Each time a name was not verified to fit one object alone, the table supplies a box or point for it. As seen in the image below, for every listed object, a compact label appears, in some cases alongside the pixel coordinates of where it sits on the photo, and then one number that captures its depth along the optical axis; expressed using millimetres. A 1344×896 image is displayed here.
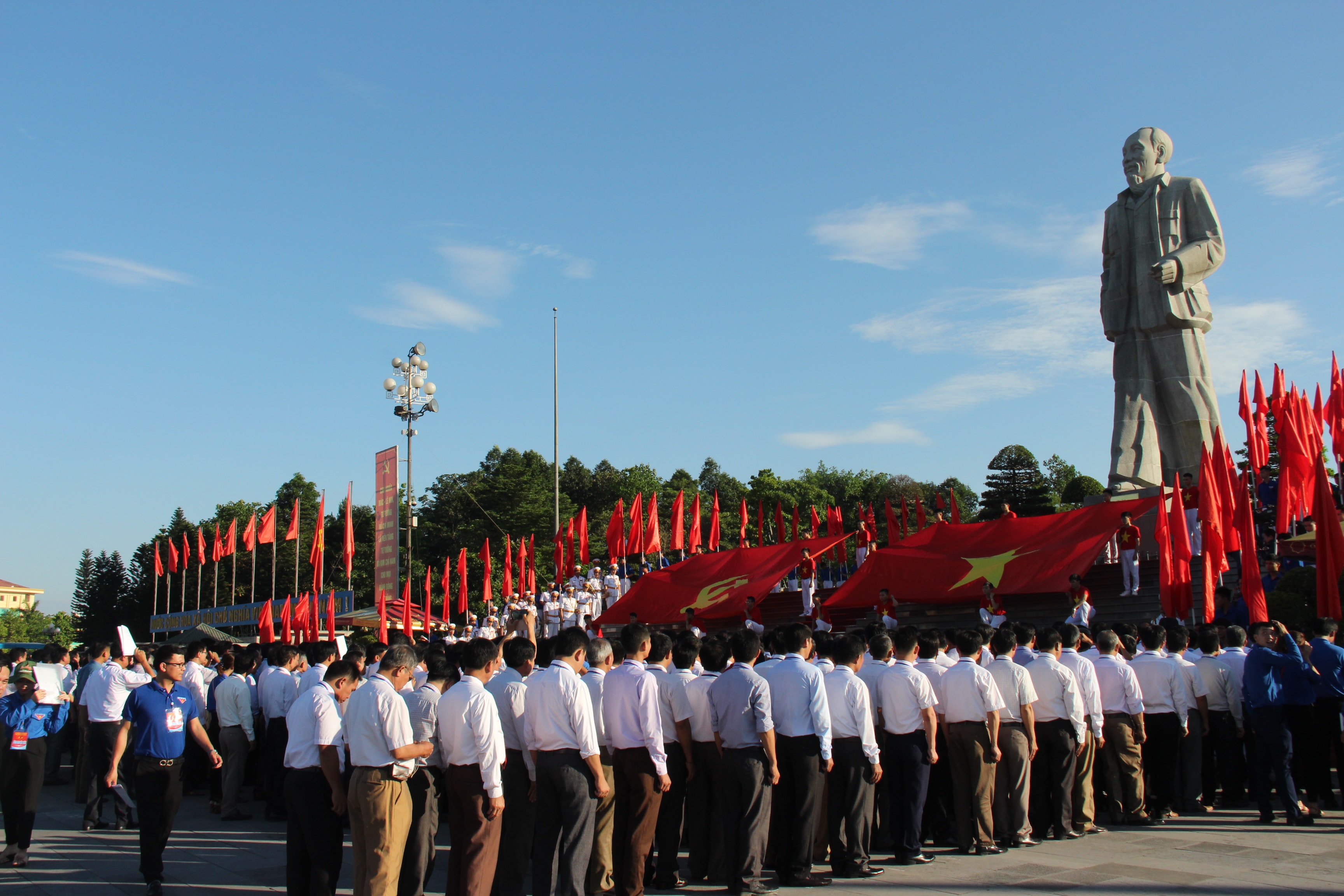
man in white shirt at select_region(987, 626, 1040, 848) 7980
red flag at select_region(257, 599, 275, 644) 22125
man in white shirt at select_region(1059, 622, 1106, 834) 8422
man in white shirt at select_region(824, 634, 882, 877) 7177
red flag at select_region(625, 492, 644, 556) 25141
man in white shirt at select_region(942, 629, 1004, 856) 7801
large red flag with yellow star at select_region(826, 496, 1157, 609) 16297
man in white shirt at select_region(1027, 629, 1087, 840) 8242
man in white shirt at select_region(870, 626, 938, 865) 7559
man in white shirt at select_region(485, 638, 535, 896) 6621
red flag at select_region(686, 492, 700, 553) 25516
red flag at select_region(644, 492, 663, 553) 25453
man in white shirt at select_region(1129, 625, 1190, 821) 8992
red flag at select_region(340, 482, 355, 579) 25562
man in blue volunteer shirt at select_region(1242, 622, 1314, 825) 8492
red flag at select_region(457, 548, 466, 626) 30609
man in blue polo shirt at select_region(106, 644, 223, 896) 7035
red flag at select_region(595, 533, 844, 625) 20562
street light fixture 24594
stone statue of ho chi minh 20609
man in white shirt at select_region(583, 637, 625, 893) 6551
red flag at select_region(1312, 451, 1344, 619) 10805
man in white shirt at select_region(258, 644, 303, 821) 10242
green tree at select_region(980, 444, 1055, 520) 49344
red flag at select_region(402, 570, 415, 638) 22828
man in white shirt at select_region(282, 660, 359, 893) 6004
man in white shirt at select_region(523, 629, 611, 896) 6160
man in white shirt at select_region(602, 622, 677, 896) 6566
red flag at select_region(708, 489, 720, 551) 25844
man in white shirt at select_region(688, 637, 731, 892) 7238
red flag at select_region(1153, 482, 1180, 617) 13773
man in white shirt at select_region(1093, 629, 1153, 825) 8844
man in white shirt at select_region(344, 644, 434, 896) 5738
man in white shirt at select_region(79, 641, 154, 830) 9742
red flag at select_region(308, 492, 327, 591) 22297
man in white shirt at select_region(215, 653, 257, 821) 10570
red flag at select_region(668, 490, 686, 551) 25484
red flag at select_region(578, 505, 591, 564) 25734
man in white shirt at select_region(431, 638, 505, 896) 5867
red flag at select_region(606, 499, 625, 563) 26047
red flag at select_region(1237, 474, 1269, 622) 11953
